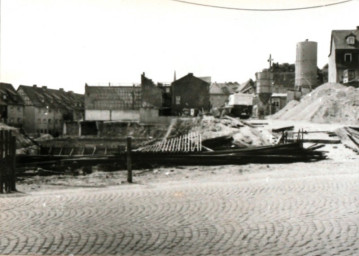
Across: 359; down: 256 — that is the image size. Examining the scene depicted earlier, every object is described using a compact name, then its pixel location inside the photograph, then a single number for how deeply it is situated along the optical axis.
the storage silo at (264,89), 60.44
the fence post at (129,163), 13.64
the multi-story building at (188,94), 67.00
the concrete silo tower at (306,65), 65.50
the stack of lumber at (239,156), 18.14
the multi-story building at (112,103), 62.00
